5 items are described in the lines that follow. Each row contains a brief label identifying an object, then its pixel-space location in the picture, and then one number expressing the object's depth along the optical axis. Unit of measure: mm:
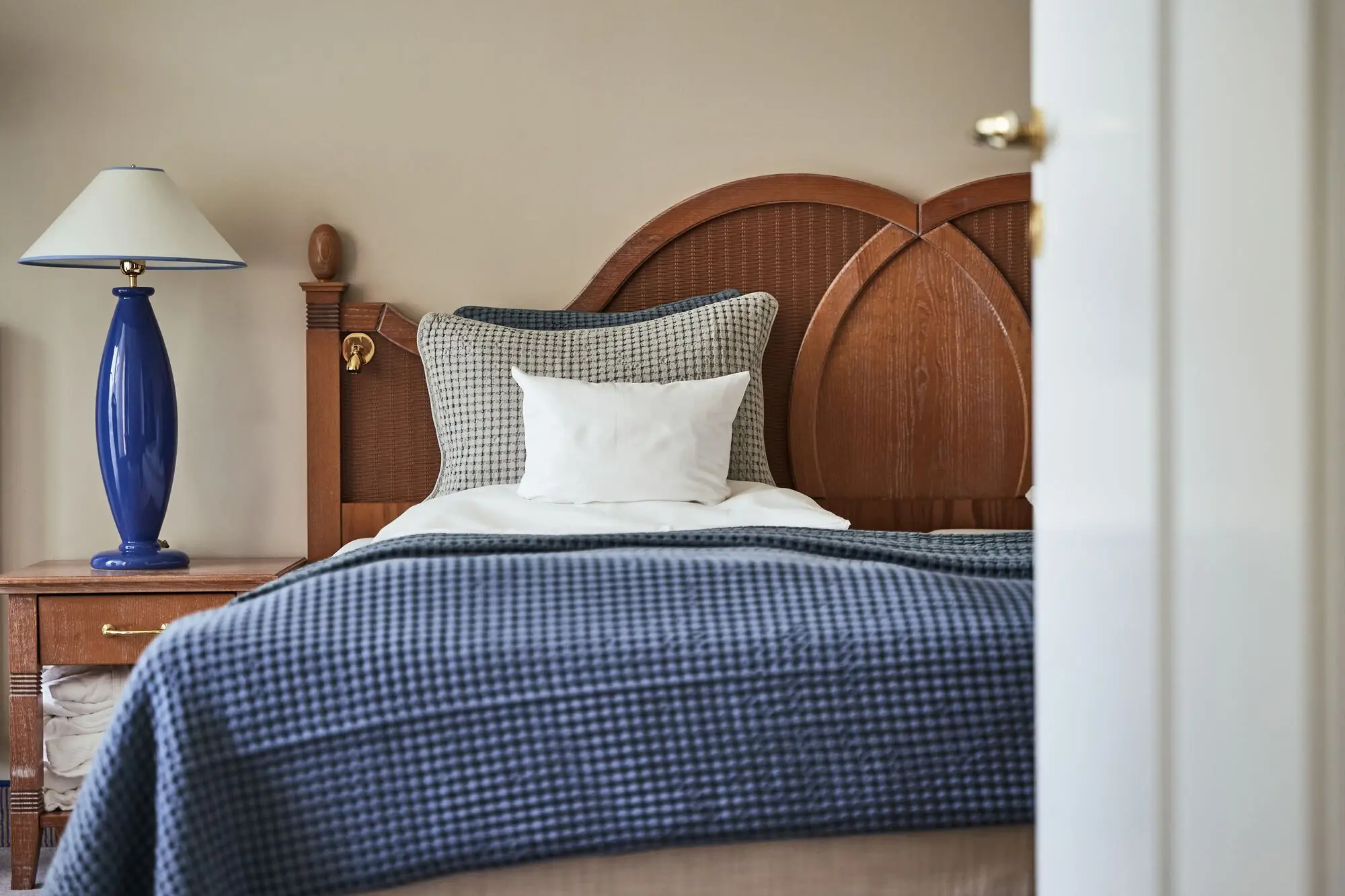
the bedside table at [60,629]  2111
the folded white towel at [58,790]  2148
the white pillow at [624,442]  2098
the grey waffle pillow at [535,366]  2295
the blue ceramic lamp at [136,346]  2215
